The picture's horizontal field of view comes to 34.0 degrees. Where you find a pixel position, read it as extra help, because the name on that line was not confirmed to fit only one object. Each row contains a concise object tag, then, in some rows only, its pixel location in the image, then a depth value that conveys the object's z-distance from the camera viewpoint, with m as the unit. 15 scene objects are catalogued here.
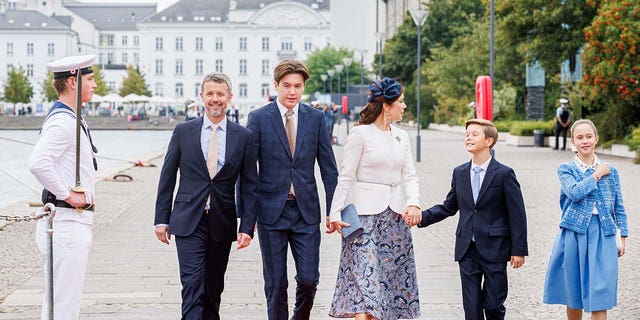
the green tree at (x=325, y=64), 114.38
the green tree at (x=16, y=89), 121.50
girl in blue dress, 6.56
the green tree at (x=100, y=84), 119.81
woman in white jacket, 6.46
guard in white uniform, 5.34
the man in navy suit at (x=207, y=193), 6.25
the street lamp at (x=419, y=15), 31.59
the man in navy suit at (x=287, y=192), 6.55
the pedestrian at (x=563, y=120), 35.88
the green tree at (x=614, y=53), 28.16
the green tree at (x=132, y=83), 124.31
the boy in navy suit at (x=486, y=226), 6.42
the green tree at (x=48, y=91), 123.07
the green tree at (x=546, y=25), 35.53
